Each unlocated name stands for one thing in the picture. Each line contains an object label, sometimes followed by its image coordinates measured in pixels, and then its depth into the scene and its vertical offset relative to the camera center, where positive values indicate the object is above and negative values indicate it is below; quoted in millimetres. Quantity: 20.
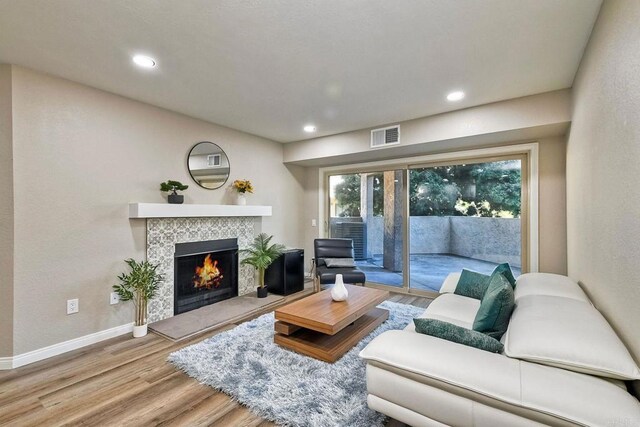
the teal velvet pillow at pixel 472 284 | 2801 -676
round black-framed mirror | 3750 +743
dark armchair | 4035 -692
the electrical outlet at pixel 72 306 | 2667 -844
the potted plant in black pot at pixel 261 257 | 4133 -581
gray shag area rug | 1758 -1214
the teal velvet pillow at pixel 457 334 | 1468 -642
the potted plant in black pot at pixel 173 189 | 3340 +350
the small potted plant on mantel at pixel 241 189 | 4184 +442
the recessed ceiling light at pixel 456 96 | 2904 +1311
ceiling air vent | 3865 +1156
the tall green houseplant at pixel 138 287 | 2934 -729
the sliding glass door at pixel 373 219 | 4609 -12
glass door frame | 3486 +595
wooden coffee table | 2379 -924
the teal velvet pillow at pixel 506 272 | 2424 -471
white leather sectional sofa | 1048 -666
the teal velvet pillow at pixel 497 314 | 1753 -604
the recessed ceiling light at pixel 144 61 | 2270 +1304
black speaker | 4340 -883
